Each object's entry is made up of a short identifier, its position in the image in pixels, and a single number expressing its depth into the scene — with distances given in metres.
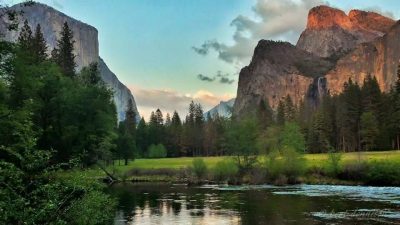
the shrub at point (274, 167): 64.74
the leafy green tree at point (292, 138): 74.75
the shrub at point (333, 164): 61.17
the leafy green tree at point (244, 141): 72.14
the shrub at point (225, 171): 68.88
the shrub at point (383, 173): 55.09
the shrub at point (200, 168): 72.50
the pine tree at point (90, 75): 63.02
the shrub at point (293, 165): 63.19
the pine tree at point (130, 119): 140.27
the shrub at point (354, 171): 58.41
